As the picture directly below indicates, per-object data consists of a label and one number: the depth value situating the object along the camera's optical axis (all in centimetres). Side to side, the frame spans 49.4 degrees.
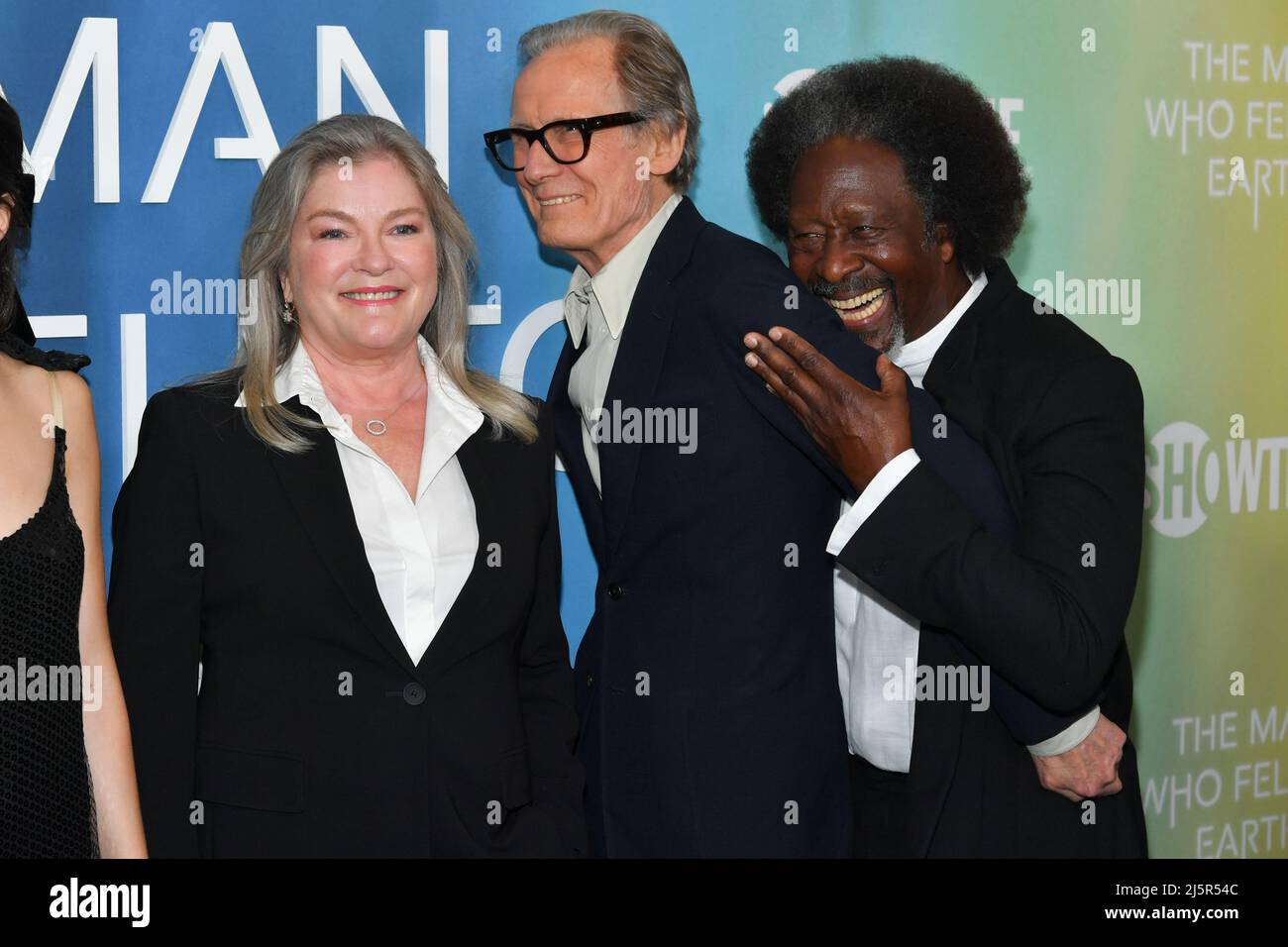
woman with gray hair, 244
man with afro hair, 242
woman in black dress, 219
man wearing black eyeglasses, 265
